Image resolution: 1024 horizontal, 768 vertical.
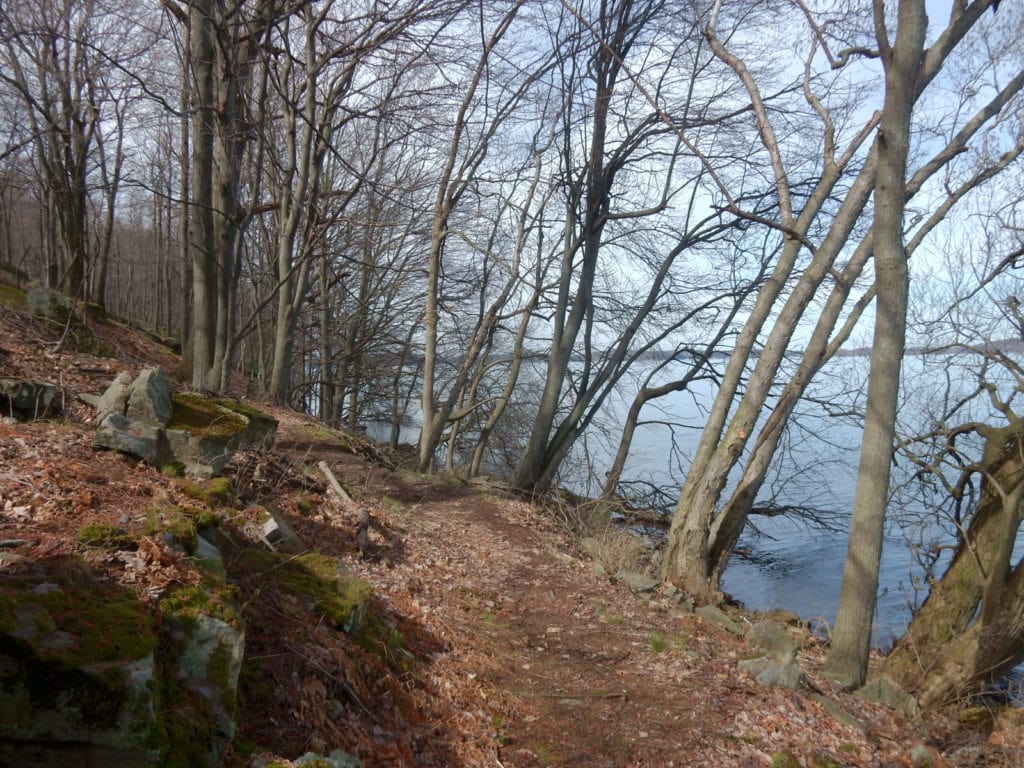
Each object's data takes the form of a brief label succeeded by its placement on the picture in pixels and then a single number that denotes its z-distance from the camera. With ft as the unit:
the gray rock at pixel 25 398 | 15.81
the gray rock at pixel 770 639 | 19.73
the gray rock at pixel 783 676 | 17.52
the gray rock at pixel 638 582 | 25.44
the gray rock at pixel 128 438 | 14.66
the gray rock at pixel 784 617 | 30.78
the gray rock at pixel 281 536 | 15.53
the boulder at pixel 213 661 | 8.82
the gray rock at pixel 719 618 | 23.39
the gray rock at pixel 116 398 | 17.15
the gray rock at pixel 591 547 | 29.53
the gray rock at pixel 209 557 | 11.27
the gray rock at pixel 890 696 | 20.62
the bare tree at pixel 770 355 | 25.73
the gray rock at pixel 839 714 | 16.65
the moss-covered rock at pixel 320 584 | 13.55
